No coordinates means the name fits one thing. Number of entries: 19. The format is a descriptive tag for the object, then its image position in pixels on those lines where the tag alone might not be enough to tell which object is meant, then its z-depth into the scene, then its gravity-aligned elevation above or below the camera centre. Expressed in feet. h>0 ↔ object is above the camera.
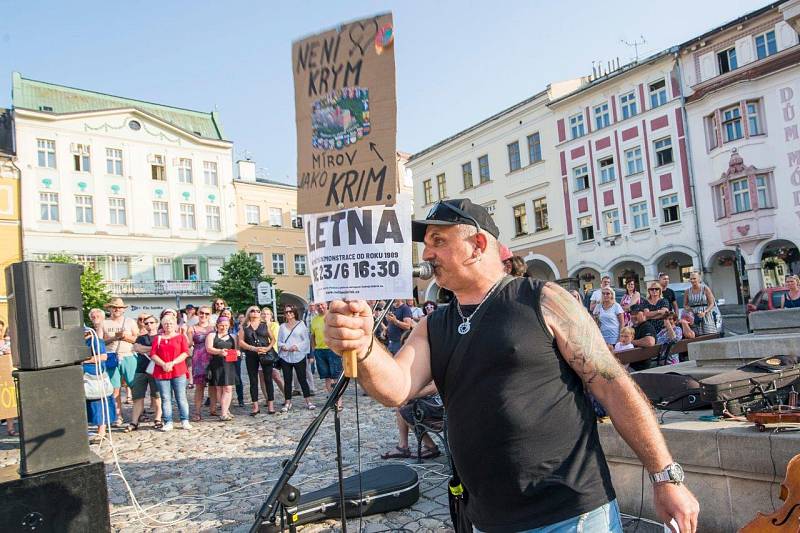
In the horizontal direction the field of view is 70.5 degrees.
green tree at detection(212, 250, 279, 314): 126.52 +4.98
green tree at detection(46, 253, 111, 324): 109.40 +5.43
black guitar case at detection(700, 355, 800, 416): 12.96 -3.00
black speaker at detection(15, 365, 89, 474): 13.44 -2.41
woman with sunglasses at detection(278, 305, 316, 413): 34.06 -2.94
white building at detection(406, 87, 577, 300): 112.16 +22.45
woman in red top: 29.71 -2.87
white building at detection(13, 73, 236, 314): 127.54 +29.74
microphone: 7.82 +0.25
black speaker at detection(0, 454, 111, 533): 12.73 -4.20
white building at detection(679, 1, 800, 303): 81.97 +17.70
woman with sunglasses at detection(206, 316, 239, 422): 32.30 -3.26
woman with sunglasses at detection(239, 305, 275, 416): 33.63 -2.55
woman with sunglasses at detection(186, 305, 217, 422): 33.32 -3.33
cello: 8.63 -3.97
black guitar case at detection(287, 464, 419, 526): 14.84 -5.55
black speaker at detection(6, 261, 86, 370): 14.23 +0.12
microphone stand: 10.61 -3.66
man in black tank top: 6.53 -1.52
